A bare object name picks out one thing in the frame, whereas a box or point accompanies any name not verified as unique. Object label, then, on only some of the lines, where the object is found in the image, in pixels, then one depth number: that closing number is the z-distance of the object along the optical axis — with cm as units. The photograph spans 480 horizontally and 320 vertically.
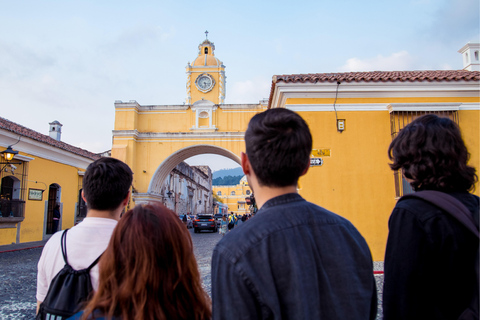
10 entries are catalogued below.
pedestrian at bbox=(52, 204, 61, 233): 1575
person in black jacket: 148
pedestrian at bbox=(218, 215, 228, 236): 1769
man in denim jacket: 117
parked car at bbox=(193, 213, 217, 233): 2367
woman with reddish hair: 134
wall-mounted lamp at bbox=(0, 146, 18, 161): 1191
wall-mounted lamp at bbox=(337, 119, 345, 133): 786
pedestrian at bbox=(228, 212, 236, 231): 2162
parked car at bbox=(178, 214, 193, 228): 3118
